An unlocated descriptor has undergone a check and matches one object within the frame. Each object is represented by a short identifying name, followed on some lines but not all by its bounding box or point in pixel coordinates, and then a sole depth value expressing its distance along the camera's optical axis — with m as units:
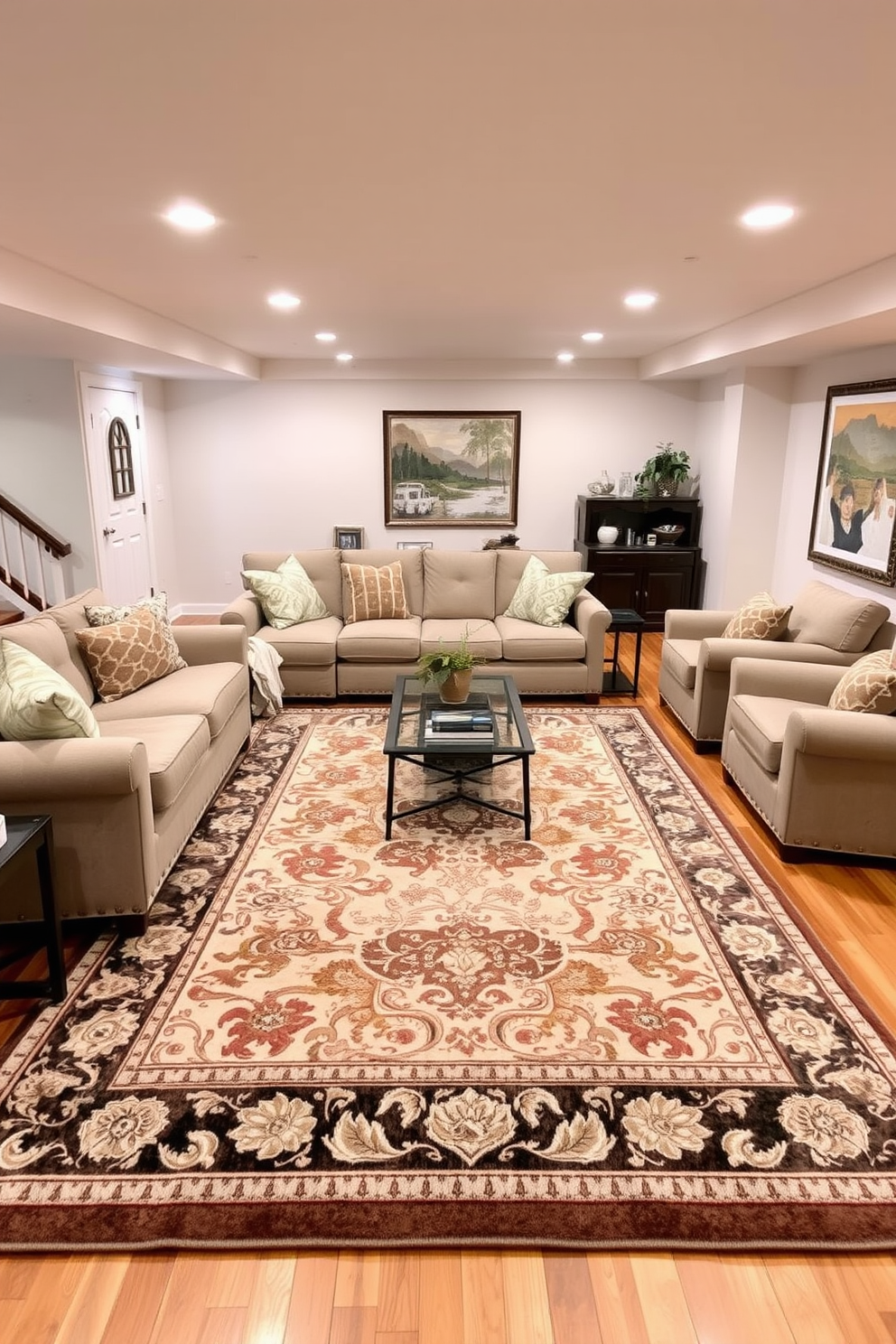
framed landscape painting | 7.74
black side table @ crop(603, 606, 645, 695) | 5.50
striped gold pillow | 5.60
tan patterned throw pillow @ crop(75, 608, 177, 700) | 3.75
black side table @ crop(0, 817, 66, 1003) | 2.41
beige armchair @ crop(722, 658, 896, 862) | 3.15
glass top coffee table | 3.54
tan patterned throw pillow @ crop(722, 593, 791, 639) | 4.59
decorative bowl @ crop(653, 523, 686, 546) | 7.38
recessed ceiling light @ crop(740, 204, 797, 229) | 2.63
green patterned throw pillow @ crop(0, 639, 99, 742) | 2.71
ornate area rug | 1.85
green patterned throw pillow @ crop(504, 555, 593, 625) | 5.53
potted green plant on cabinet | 7.29
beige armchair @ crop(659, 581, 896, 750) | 4.24
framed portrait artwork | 4.54
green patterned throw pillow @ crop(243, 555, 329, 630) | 5.46
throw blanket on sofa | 4.97
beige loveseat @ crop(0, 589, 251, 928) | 2.65
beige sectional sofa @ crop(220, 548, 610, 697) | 5.27
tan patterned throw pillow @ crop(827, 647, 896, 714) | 3.31
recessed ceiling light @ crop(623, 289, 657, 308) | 4.15
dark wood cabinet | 7.29
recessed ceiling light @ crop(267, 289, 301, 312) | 4.21
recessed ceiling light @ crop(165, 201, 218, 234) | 2.67
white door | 6.12
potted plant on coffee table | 3.95
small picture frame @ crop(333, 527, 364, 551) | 7.87
